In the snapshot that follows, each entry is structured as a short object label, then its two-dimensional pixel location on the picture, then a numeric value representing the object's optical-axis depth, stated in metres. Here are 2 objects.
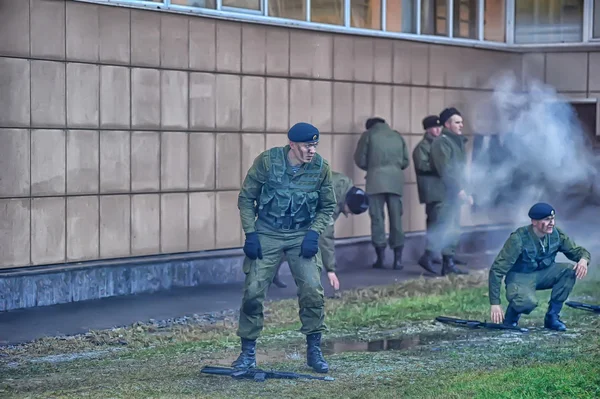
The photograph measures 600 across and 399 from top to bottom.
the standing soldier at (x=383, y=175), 15.01
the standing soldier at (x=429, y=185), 14.86
